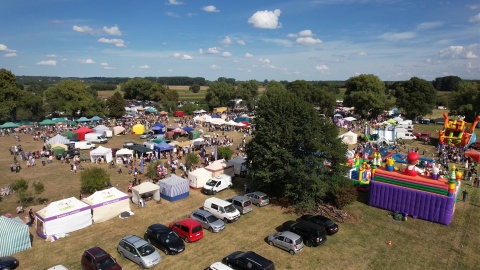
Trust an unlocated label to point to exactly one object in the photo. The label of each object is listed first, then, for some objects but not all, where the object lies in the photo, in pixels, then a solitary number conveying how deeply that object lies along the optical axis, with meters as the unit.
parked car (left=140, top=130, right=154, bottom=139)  41.66
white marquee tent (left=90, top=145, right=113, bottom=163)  30.00
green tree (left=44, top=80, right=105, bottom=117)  55.59
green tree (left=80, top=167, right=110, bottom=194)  20.55
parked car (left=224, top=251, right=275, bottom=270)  12.26
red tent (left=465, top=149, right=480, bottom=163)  30.10
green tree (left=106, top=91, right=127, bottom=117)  60.59
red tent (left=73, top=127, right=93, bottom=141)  39.13
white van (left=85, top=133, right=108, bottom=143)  38.34
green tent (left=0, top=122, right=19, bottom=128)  46.26
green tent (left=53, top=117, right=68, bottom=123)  51.33
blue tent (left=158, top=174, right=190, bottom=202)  20.45
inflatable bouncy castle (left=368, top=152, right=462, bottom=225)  17.28
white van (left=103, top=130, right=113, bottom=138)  41.59
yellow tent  45.03
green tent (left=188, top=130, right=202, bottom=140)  40.00
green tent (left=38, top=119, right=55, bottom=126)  49.35
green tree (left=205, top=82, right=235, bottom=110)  74.74
